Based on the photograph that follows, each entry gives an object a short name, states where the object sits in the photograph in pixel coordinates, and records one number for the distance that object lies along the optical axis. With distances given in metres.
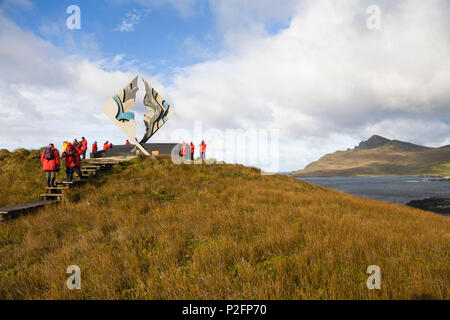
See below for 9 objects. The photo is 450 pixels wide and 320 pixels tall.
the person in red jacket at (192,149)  24.01
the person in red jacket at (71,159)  10.43
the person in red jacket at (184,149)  23.73
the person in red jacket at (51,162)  9.46
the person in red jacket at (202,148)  23.08
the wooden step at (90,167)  13.54
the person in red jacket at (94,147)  22.70
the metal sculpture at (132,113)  18.84
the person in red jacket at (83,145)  19.45
